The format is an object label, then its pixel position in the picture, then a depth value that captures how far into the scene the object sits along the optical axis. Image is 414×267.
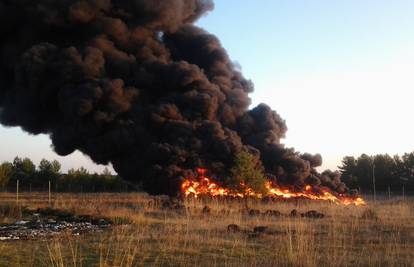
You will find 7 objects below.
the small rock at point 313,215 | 21.79
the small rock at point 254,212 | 23.15
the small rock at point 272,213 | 22.53
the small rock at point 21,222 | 18.06
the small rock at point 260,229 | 14.97
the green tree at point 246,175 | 30.03
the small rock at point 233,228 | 15.31
